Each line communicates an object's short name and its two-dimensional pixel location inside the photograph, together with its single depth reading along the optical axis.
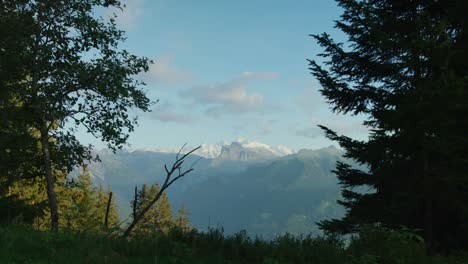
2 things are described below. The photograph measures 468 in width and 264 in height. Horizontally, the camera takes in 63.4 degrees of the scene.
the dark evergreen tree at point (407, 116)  9.91
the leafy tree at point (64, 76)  13.46
